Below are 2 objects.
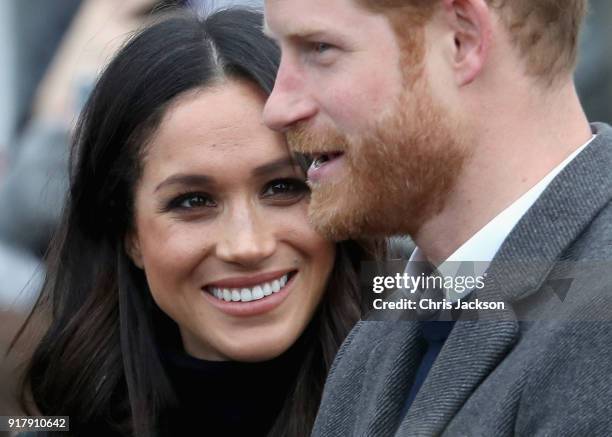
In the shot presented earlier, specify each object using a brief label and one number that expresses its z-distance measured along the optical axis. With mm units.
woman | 6414
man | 4258
